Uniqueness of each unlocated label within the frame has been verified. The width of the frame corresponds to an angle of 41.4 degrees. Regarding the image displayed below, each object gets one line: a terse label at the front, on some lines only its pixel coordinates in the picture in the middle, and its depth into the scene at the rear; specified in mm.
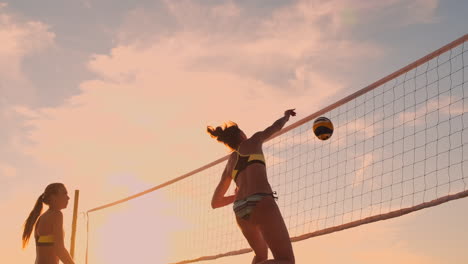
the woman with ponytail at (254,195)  4652
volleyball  8055
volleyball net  7809
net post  13735
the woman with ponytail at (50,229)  6695
